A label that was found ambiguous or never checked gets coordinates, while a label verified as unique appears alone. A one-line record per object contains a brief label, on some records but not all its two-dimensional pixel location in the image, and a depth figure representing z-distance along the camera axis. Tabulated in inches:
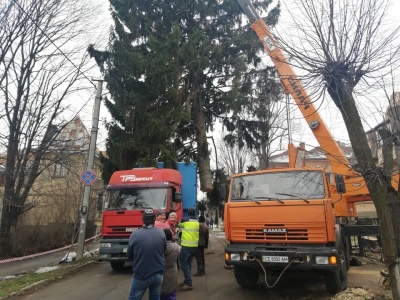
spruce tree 558.6
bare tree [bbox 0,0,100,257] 575.2
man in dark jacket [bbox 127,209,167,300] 191.5
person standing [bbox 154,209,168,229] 249.4
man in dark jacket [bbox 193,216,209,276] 375.0
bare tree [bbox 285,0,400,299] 216.8
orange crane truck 252.5
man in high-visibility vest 320.8
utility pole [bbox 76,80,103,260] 492.1
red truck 394.6
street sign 484.1
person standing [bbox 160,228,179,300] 217.2
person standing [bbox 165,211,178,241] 280.4
